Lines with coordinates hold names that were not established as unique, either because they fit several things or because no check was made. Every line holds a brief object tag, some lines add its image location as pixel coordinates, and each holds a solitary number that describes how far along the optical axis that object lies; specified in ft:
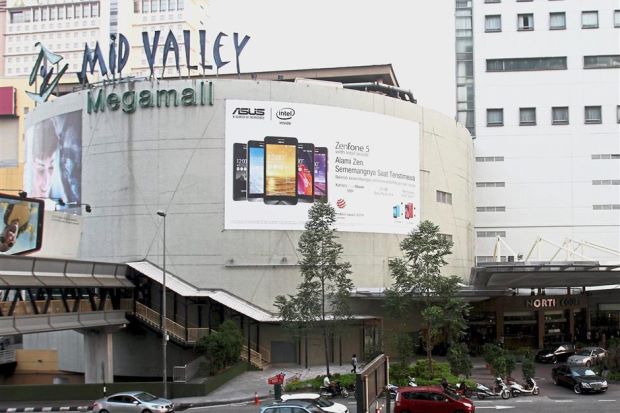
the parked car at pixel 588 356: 166.50
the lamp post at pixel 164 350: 137.08
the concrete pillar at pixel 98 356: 163.84
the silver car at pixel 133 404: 117.19
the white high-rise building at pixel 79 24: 520.83
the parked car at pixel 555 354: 187.62
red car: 105.09
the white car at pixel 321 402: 102.89
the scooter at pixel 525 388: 135.95
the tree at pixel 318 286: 152.05
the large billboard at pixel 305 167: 182.91
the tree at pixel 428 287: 148.25
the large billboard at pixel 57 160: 195.00
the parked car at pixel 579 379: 135.64
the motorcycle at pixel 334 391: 136.67
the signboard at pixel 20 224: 141.90
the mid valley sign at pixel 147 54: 184.14
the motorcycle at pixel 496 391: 132.87
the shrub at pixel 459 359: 145.79
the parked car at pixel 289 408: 92.12
